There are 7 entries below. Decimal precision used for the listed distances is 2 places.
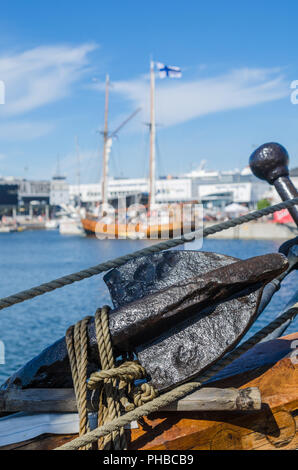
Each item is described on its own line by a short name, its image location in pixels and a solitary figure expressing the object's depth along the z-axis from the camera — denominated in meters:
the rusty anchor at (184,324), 2.01
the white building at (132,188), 90.96
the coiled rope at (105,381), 1.93
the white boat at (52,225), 81.12
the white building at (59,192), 97.94
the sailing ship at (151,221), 43.31
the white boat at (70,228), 65.25
